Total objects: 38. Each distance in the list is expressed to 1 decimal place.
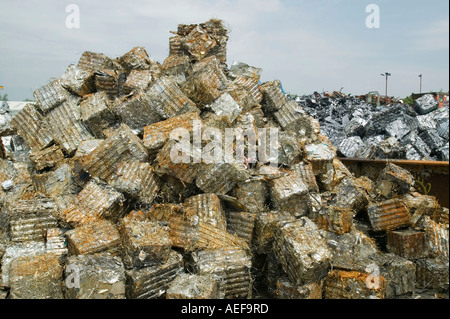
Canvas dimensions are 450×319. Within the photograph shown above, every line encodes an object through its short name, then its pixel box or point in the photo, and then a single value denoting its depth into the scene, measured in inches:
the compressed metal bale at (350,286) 156.3
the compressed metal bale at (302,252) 153.0
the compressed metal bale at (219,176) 185.6
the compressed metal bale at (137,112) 213.6
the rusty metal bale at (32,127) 221.8
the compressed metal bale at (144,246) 147.6
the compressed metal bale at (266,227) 178.5
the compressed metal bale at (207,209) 178.4
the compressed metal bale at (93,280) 136.3
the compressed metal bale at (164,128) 193.9
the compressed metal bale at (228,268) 153.7
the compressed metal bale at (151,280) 143.5
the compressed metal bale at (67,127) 215.5
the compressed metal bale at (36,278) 141.7
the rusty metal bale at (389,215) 196.2
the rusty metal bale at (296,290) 155.9
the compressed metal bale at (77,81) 239.8
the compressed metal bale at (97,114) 216.7
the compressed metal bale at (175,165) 179.5
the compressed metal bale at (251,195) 193.2
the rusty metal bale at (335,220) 193.2
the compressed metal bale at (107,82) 241.4
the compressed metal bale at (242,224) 183.2
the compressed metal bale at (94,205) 172.2
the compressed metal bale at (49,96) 229.0
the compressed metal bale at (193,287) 134.6
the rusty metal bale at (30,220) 168.4
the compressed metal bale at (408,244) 188.7
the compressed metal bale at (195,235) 165.9
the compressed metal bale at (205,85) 224.2
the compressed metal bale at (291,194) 189.6
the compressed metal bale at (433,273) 182.2
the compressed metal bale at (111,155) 186.7
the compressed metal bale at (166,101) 213.9
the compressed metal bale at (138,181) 179.0
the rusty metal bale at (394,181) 217.5
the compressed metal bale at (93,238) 154.1
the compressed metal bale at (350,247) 181.6
